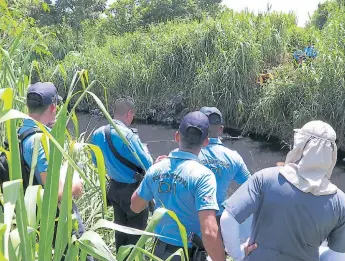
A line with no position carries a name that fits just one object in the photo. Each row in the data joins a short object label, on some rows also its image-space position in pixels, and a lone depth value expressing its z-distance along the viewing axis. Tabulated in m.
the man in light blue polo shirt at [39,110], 1.90
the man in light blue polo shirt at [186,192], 1.92
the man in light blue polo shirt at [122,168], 3.01
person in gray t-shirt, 1.67
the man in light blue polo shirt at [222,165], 2.55
